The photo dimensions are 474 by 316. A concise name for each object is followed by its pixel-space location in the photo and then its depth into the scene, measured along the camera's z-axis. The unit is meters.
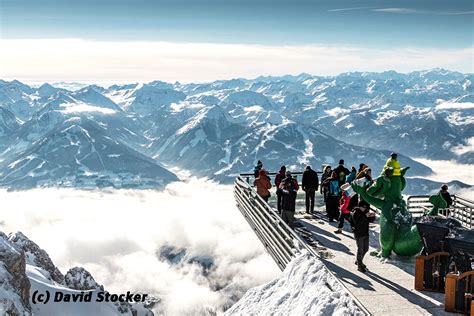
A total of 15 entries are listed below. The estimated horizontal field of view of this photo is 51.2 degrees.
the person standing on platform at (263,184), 19.05
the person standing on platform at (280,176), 19.84
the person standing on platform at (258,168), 20.25
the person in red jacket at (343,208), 15.90
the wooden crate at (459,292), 9.75
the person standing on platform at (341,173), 17.97
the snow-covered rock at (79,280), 54.38
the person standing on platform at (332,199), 17.67
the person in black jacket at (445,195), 16.33
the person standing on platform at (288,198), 16.11
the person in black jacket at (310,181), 18.52
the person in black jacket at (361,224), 12.34
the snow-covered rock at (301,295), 9.65
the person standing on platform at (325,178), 18.44
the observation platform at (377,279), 10.35
